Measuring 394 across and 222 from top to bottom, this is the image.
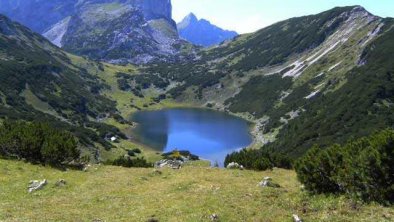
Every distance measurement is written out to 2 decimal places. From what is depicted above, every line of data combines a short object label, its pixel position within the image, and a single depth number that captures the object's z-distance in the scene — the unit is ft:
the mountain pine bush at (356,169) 74.54
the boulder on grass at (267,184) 98.70
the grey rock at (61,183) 102.97
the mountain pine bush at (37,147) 131.34
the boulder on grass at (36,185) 98.18
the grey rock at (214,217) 71.12
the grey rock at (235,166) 146.42
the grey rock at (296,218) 66.02
